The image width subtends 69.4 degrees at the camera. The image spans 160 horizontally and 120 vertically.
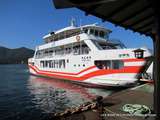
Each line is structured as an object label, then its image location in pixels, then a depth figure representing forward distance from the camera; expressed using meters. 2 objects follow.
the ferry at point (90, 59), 10.67
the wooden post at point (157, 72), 2.24
